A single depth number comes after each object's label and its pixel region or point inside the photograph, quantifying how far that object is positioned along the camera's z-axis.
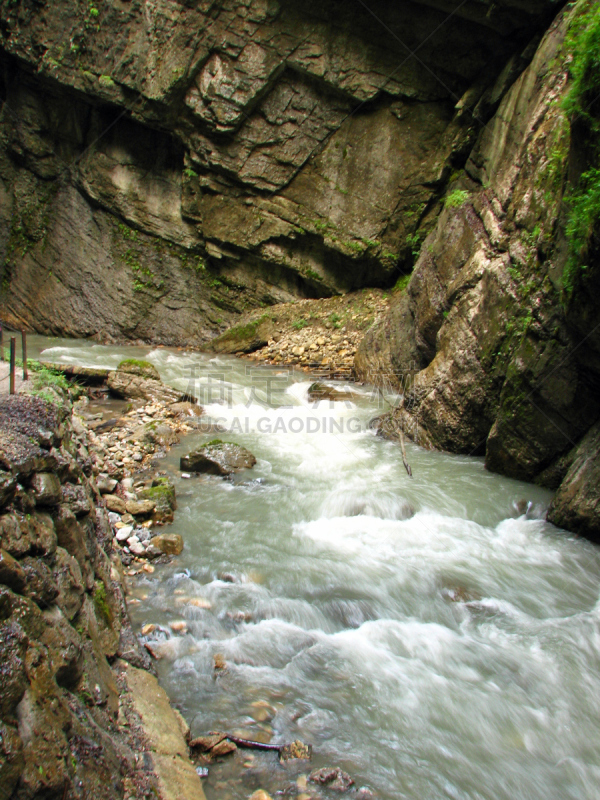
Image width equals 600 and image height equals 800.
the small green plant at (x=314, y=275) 15.15
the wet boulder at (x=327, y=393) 9.91
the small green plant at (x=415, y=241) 13.90
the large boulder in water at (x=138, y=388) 9.00
